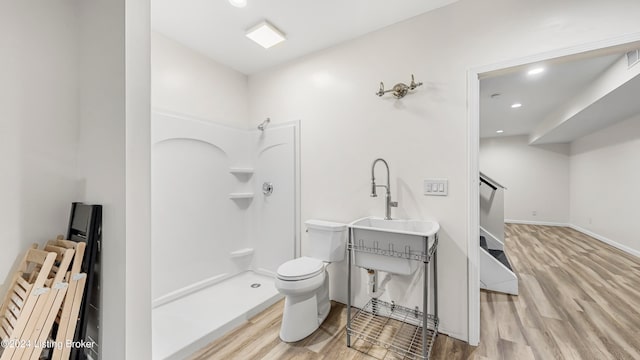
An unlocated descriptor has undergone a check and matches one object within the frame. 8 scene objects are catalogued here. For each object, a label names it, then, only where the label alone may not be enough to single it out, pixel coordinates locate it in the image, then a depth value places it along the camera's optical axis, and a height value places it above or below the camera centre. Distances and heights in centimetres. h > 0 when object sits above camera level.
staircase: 255 -72
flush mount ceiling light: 205 +130
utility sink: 151 -47
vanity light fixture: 192 +74
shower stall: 210 -47
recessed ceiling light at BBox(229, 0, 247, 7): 179 +134
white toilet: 176 -79
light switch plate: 182 -7
